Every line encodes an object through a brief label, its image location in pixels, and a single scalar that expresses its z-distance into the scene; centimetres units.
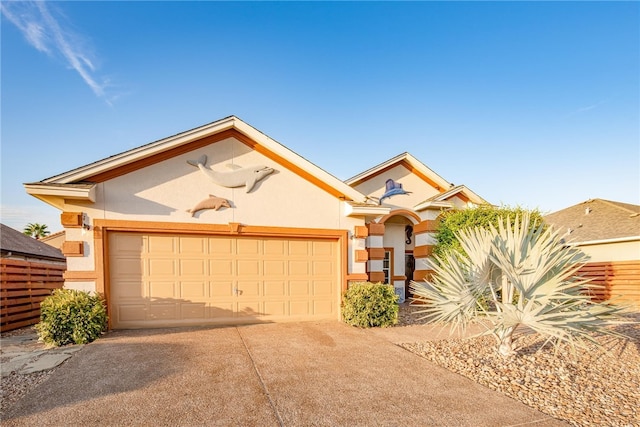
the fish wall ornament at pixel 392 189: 1384
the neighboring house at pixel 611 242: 1338
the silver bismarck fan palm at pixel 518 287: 489
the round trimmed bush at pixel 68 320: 679
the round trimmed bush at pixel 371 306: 874
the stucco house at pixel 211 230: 780
